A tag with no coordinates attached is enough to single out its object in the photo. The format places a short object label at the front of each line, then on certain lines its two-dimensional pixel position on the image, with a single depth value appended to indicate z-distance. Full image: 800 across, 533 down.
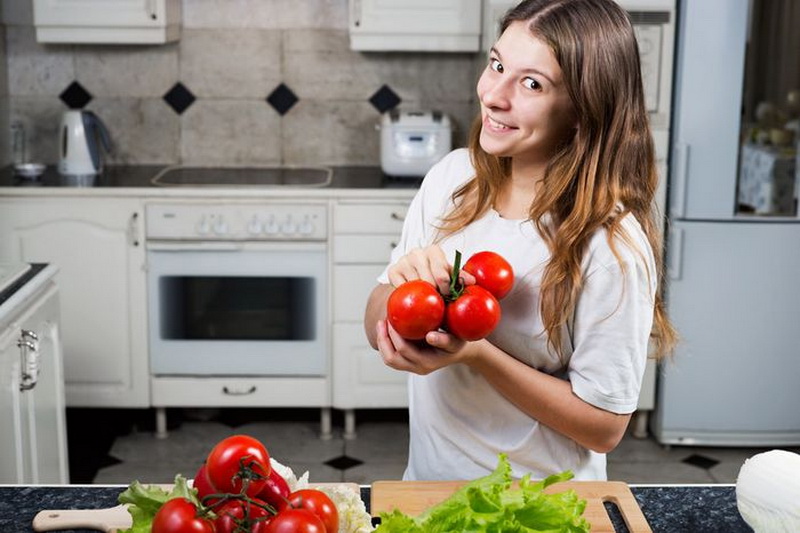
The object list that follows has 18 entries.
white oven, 3.51
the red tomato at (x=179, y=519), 0.96
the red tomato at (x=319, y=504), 1.01
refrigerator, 3.34
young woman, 1.35
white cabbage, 1.12
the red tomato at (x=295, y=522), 0.96
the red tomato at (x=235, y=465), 1.03
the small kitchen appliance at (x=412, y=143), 3.65
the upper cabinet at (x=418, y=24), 3.61
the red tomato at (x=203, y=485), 1.07
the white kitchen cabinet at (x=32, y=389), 2.14
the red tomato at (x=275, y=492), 1.05
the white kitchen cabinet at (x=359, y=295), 3.54
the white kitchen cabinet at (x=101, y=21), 3.60
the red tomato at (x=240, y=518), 0.98
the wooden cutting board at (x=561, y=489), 1.33
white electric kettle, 3.73
